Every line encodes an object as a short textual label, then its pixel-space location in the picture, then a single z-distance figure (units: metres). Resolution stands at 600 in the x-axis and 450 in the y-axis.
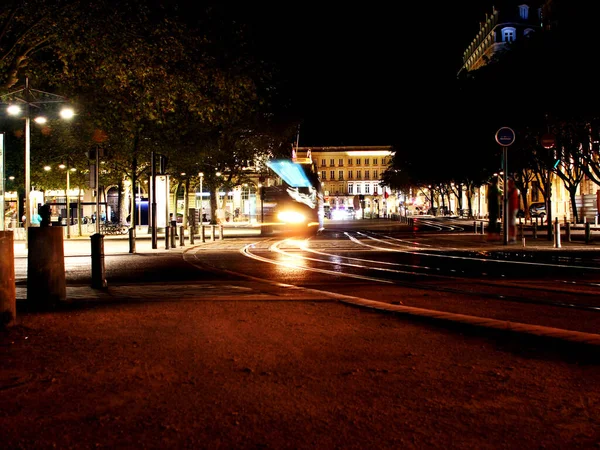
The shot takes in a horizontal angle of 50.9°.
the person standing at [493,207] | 18.47
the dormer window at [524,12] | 117.06
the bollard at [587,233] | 25.10
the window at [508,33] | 117.46
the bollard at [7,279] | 7.19
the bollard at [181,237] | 27.77
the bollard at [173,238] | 26.16
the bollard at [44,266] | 9.02
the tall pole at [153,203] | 25.84
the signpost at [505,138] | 22.61
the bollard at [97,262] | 11.64
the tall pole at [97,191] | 26.25
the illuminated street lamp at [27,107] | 20.45
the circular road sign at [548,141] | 28.16
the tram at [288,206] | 39.06
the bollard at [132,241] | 23.39
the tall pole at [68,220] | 36.43
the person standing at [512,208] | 16.21
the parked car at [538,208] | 71.99
